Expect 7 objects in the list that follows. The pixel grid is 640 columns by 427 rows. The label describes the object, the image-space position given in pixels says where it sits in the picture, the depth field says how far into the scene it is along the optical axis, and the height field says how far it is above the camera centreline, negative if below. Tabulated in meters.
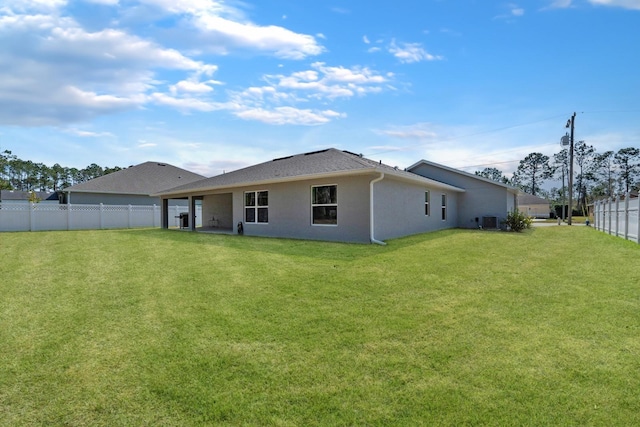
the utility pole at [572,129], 25.68 +5.29
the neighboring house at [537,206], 49.59 -0.96
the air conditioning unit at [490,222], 18.78 -1.21
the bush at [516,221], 17.05 -1.10
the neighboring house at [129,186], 24.02 +1.48
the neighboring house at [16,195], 37.64 +1.32
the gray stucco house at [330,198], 11.25 +0.16
